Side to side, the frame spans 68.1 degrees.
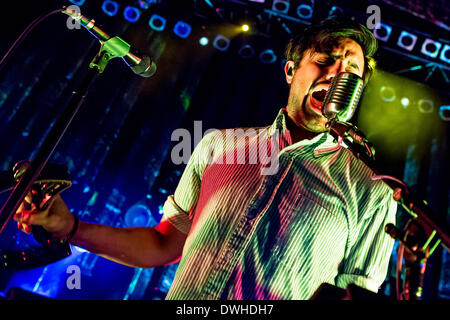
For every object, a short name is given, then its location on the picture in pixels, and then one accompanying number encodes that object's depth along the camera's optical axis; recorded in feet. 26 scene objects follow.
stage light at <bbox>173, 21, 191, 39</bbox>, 19.97
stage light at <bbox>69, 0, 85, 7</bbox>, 17.95
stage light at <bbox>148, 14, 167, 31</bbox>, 19.44
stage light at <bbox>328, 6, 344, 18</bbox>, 16.82
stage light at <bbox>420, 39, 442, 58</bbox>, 18.16
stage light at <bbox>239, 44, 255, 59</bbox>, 20.20
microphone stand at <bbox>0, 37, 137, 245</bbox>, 3.91
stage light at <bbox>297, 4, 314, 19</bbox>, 17.52
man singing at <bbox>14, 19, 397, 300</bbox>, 4.89
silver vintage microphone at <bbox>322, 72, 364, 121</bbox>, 4.42
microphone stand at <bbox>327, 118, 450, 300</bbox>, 2.60
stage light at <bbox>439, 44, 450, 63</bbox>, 18.08
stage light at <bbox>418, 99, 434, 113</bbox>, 20.62
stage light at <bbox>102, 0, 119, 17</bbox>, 18.98
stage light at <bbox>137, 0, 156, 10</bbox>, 19.33
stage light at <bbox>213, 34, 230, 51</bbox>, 20.16
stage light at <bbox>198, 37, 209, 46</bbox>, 20.49
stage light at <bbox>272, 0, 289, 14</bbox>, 17.85
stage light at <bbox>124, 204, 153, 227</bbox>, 16.02
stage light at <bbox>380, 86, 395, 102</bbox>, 20.62
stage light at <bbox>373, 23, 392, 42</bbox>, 17.74
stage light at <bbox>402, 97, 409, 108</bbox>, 20.80
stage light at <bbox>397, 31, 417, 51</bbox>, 18.07
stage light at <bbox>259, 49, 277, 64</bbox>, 20.27
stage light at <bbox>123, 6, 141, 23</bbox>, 19.22
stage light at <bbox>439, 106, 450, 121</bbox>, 20.66
